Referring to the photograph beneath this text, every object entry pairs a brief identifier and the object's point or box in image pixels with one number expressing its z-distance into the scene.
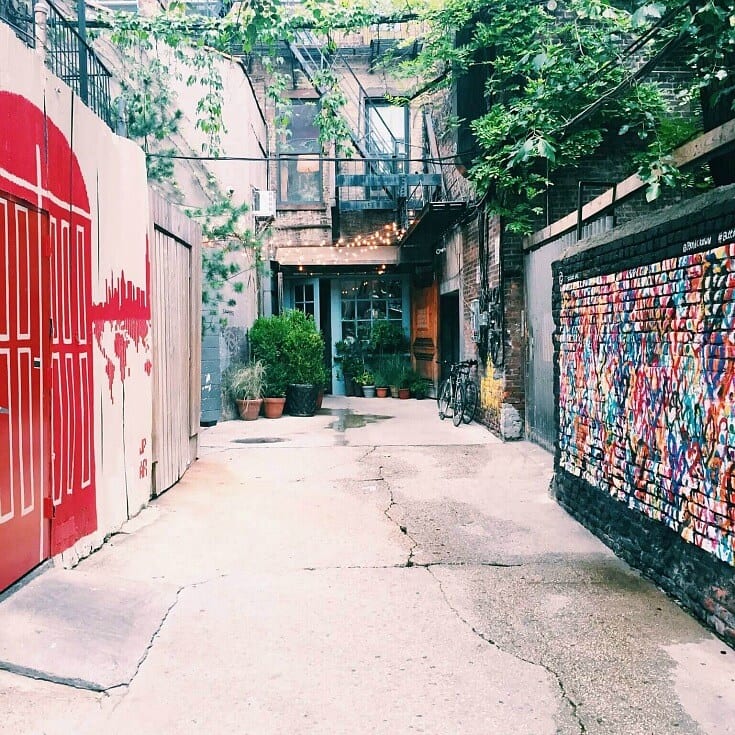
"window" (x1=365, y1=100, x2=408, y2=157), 16.56
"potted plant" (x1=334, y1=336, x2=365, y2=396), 17.77
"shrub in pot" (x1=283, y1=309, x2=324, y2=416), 13.52
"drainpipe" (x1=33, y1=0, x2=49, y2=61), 6.38
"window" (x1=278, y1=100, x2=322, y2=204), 16.73
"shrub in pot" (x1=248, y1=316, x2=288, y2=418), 13.36
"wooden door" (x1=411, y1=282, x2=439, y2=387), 16.00
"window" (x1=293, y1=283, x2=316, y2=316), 18.09
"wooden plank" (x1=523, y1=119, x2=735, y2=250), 5.04
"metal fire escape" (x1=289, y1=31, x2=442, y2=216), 15.66
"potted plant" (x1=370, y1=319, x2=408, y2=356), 17.44
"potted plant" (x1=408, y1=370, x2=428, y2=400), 16.69
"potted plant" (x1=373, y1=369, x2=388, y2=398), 17.23
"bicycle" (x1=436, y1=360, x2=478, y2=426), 11.89
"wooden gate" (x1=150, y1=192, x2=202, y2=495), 6.74
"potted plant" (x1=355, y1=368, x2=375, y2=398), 17.44
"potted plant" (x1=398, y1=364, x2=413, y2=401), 16.81
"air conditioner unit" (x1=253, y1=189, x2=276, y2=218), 14.22
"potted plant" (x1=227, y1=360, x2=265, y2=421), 12.87
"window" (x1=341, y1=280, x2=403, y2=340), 18.05
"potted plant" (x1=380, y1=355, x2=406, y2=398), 16.94
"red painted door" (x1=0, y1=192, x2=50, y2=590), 3.71
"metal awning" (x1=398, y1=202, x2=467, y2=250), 11.63
